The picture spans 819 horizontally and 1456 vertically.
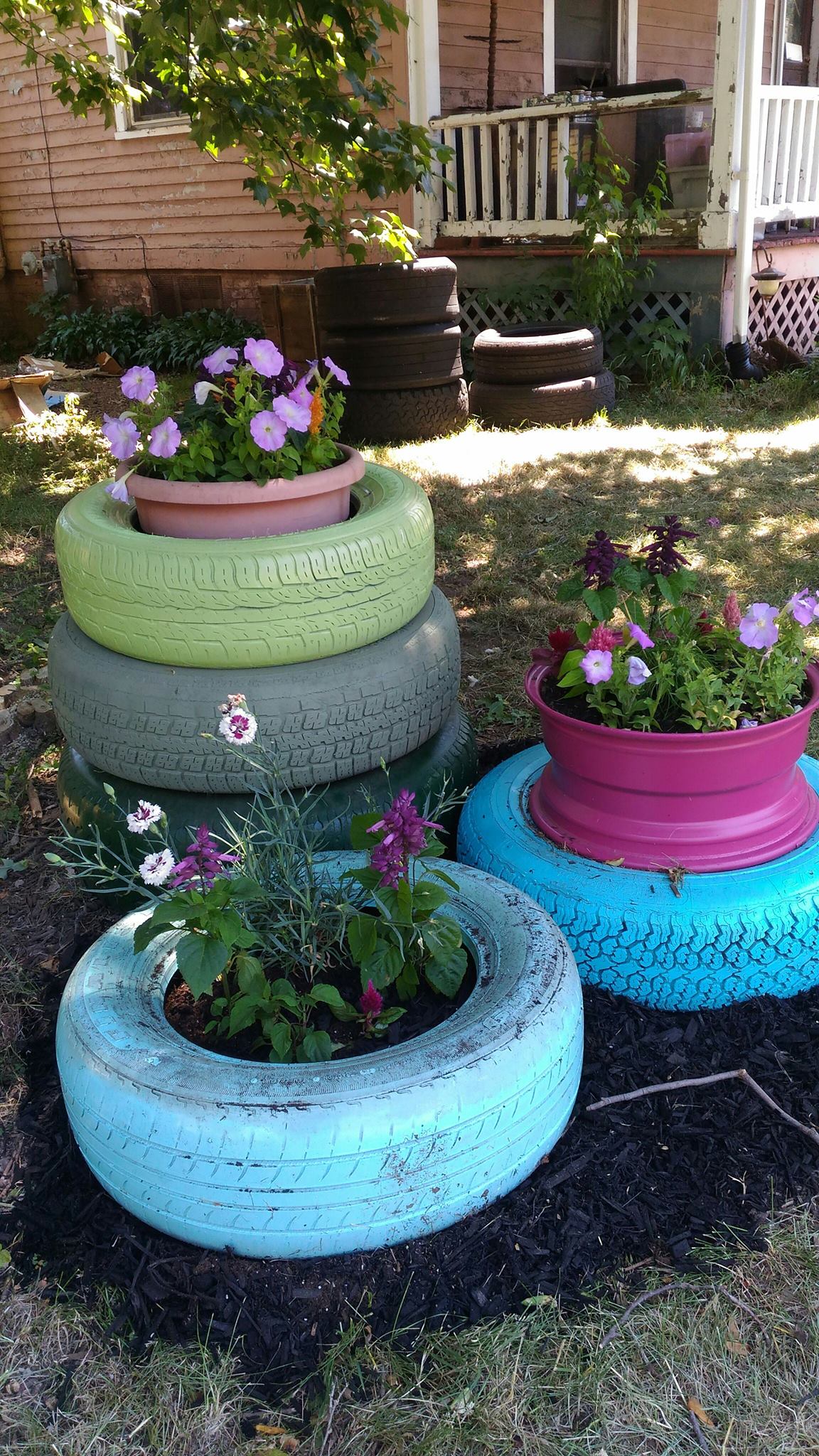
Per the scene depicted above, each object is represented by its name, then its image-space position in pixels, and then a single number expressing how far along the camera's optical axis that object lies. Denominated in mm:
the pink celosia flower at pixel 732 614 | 2367
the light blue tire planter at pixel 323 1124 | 1598
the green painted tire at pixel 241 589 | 2268
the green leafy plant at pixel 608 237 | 7695
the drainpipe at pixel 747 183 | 7301
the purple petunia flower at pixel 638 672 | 2086
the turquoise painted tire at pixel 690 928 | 2109
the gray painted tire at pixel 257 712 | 2332
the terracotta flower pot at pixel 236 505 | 2314
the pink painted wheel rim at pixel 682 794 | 2082
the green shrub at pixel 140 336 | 10891
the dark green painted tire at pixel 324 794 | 2426
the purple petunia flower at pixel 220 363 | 2377
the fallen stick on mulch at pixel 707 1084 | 1963
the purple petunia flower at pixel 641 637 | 2127
